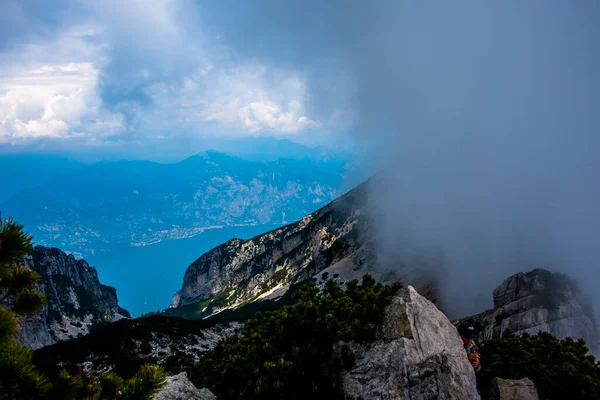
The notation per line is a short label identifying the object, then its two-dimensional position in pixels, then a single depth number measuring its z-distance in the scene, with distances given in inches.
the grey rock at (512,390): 492.1
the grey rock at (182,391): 514.6
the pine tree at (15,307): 207.6
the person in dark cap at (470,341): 560.3
